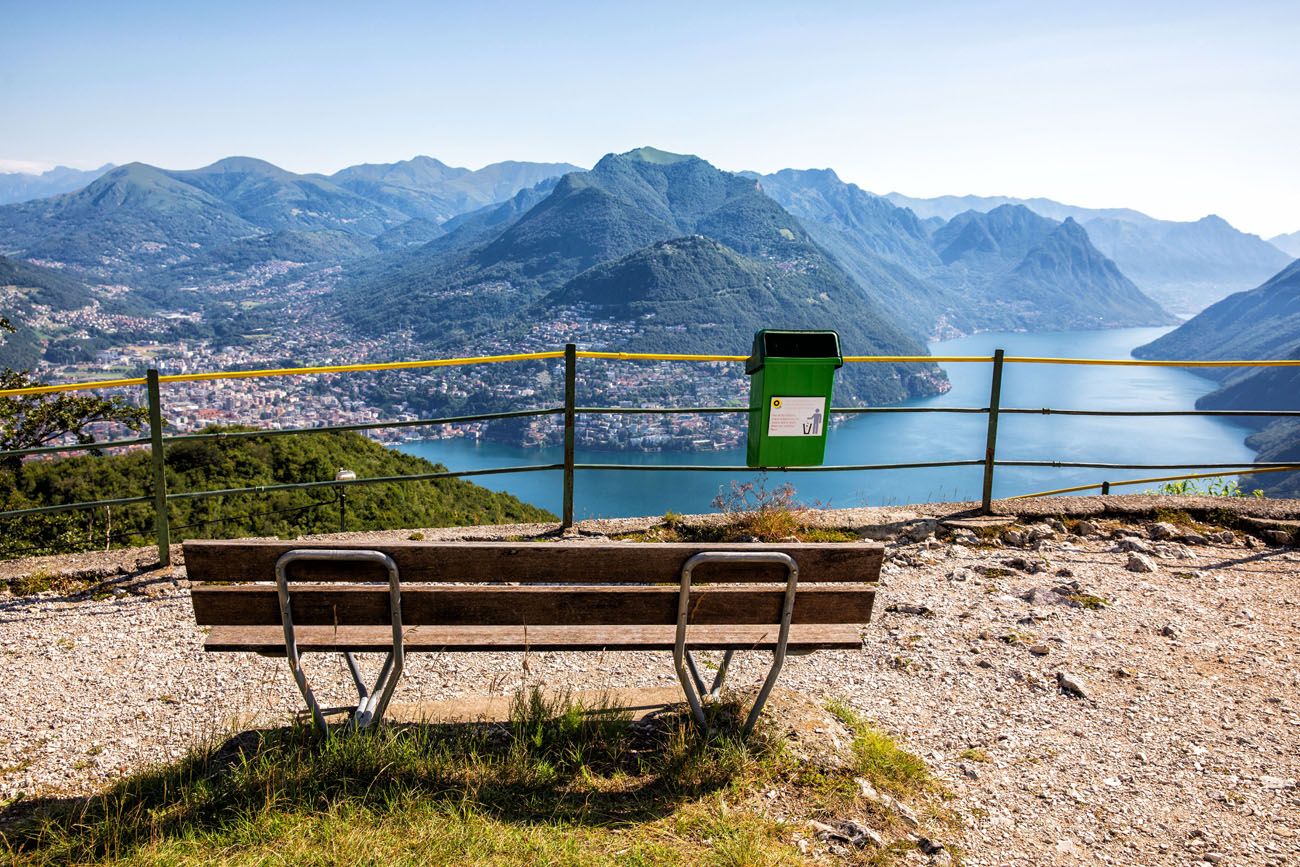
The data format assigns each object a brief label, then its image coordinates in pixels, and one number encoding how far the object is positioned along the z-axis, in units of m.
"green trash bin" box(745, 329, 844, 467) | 5.19
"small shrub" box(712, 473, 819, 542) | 5.44
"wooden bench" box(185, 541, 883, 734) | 2.57
